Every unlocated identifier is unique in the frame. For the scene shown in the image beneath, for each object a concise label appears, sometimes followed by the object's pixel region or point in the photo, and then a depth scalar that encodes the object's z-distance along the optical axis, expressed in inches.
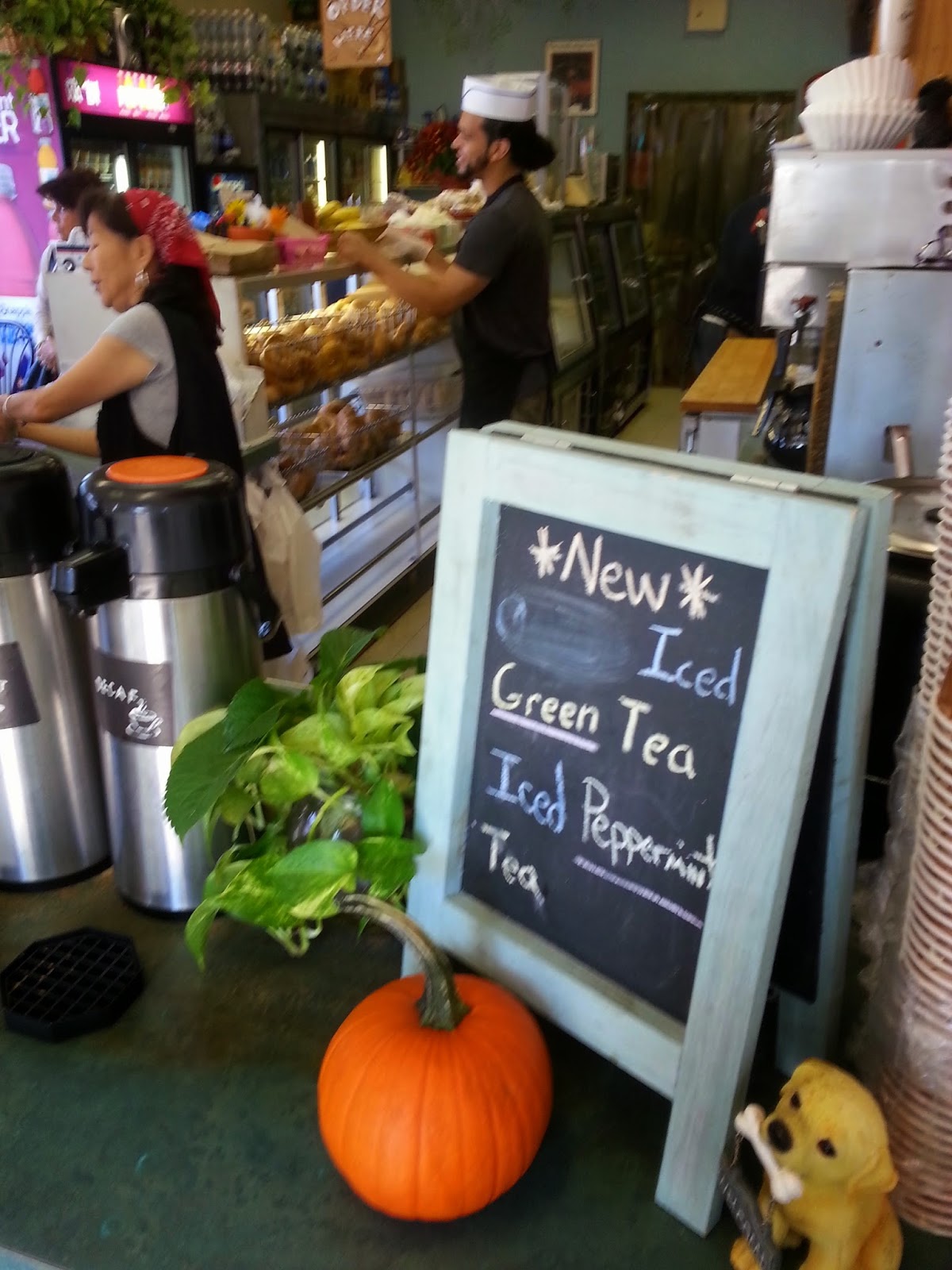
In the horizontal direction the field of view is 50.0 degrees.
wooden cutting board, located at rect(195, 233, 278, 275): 112.3
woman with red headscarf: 95.8
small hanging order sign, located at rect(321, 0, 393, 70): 165.8
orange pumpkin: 29.1
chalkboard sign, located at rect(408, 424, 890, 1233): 26.1
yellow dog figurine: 24.7
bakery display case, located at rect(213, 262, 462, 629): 133.6
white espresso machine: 71.8
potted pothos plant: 32.6
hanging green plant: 138.6
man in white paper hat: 136.0
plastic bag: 125.0
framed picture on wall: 326.3
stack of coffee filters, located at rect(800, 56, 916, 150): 84.6
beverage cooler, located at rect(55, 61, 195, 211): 164.2
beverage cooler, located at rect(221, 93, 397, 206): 216.8
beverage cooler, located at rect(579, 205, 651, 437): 274.8
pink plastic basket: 127.0
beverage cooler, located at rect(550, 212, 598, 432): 243.8
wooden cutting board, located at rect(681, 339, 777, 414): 122.6
